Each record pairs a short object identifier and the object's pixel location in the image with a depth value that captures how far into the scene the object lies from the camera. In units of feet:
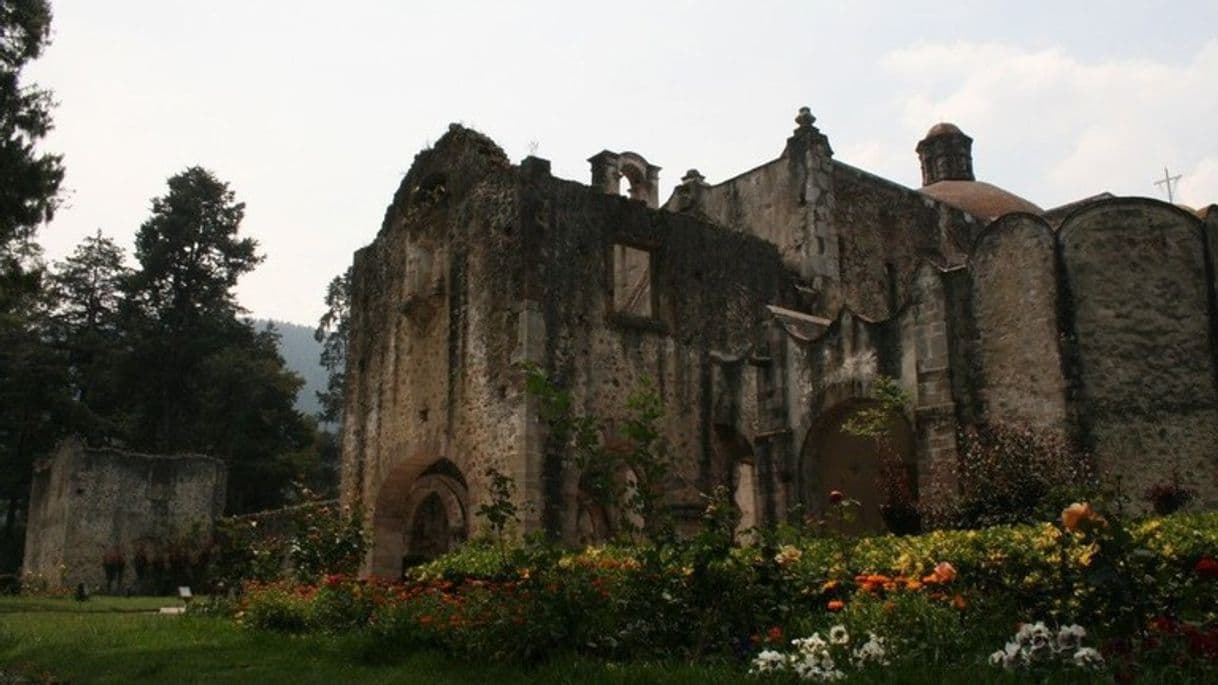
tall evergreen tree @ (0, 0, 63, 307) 52.24
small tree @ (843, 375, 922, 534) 43.57
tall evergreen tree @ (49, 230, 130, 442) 139.54
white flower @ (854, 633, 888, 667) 21.47
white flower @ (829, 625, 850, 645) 22.75
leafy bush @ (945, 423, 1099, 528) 40.34
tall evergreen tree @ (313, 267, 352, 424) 147.95
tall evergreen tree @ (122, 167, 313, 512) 141.28
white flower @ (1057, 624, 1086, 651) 18.89
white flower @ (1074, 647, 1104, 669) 18.35
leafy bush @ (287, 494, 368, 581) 53.26
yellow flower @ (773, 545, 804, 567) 29.55
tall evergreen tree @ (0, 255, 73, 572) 135.13
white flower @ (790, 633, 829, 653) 21.99
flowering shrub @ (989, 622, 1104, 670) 18.84
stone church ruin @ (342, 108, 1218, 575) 45.24
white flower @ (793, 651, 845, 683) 20.24
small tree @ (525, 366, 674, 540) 26.84
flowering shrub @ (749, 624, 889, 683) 20.68
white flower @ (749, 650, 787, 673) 21.33
